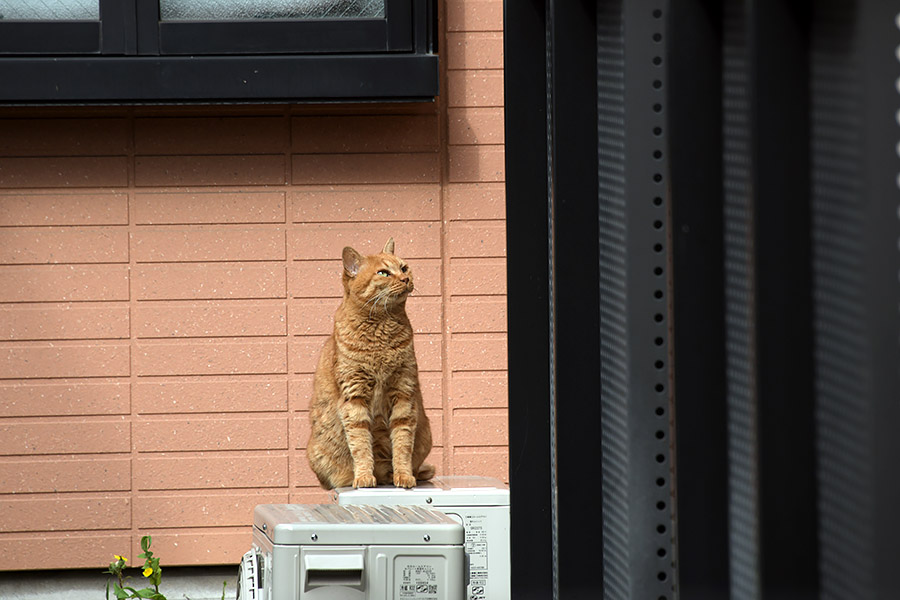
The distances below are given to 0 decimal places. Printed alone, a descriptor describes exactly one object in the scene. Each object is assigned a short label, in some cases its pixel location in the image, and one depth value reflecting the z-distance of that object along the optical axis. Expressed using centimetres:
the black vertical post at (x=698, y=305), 720
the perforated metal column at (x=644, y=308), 904
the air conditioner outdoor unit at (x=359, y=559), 1061
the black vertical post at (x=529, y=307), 1051
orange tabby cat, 1102
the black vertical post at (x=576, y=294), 979
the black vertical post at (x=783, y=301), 582
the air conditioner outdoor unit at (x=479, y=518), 1091
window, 1155
